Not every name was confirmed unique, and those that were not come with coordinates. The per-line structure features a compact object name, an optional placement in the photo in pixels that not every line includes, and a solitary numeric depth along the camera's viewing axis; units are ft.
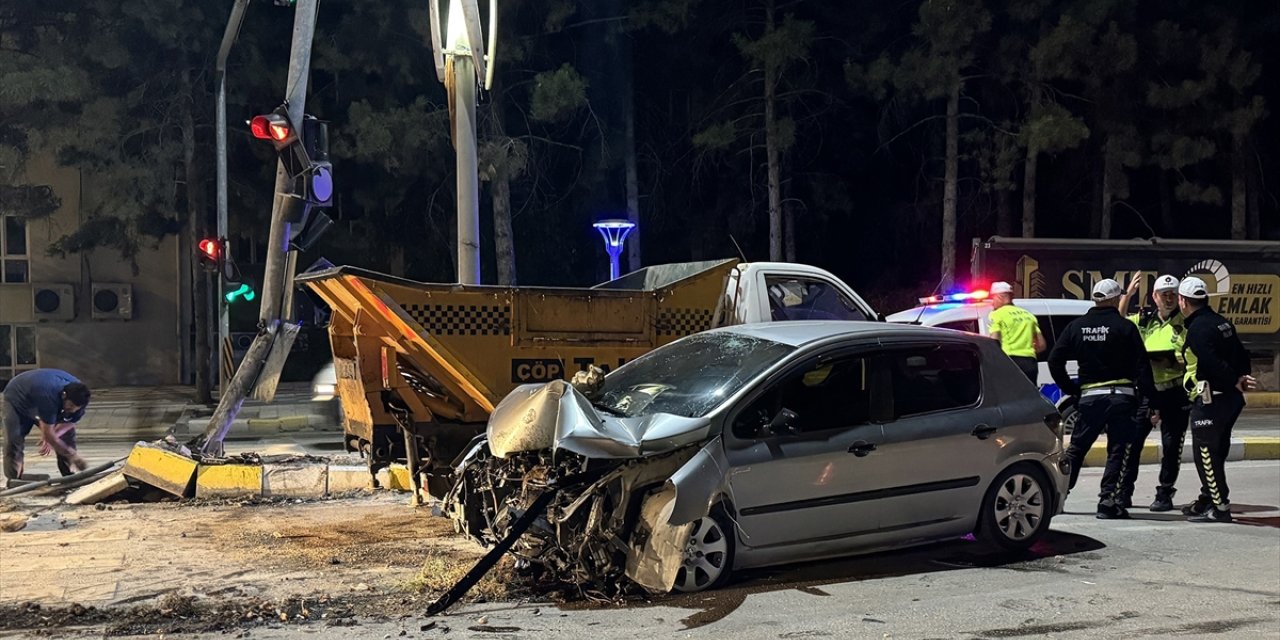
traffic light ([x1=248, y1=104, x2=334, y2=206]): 31.73
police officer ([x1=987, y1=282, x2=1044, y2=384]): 32.12
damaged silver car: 17.61
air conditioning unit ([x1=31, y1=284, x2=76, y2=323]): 80.69
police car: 39.06
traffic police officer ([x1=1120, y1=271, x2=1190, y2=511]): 26.27
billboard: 53.88
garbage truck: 26.02
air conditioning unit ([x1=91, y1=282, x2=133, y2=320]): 82.33
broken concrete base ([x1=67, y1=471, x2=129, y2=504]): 29.01
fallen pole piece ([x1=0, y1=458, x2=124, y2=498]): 29.81
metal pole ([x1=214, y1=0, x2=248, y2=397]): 60.40
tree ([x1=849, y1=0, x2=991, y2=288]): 70.90
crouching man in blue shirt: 31.24
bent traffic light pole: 32.30
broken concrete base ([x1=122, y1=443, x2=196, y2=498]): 29.27
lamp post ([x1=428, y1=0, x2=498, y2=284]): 35.60
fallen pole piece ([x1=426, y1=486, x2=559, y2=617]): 17.38
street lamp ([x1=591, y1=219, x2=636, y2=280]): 59.31
